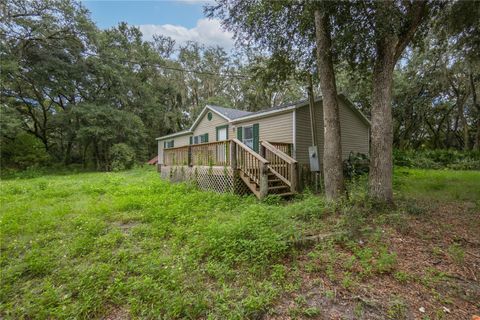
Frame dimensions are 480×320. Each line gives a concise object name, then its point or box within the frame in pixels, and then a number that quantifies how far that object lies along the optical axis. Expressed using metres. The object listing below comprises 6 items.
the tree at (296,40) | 4.97
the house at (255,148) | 6.42
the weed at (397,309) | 2.08
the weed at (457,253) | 2.88
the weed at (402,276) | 2.56
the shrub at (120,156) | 16.92
